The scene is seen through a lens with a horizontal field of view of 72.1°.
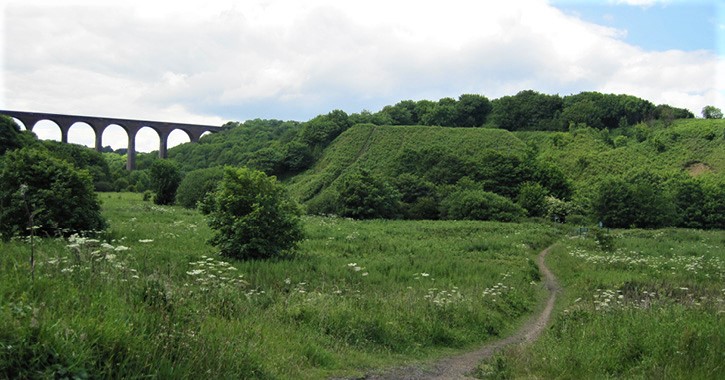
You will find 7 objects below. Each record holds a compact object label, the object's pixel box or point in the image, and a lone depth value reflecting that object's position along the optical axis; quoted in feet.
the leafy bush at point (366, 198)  180.96
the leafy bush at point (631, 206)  186.80
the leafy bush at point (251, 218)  66.23
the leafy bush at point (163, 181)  246.47
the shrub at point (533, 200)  210.38
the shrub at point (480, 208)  188.75
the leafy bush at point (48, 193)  67.92
